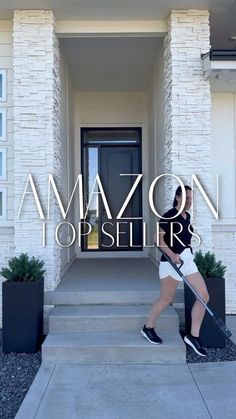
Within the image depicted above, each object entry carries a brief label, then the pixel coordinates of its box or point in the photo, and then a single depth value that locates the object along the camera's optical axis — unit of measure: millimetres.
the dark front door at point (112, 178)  9219
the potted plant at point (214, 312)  4938
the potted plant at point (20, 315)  4867
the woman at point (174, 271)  4465
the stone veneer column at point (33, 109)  5641
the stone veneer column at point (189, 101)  5727
